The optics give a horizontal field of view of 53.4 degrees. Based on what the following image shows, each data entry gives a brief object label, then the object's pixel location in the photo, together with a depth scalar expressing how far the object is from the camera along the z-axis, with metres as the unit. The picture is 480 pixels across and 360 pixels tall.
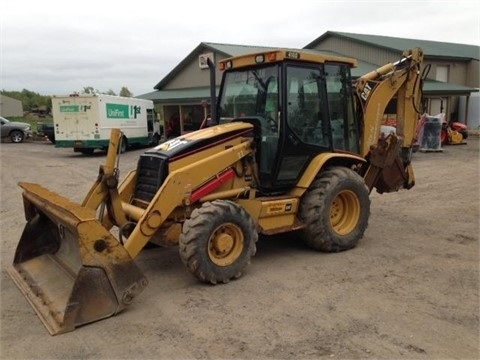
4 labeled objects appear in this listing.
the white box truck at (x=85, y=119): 18.89
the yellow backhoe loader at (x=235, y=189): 4.34
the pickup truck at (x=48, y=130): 25.22
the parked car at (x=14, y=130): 28.12
